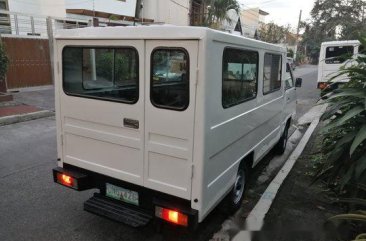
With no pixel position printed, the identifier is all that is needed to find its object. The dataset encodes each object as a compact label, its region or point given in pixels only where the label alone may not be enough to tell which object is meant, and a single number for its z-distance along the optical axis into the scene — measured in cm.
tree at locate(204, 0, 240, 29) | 2281
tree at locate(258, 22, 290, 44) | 3947
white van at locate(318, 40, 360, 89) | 1570
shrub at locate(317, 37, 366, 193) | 362
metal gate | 1223
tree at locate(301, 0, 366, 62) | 3644
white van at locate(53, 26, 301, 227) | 295
